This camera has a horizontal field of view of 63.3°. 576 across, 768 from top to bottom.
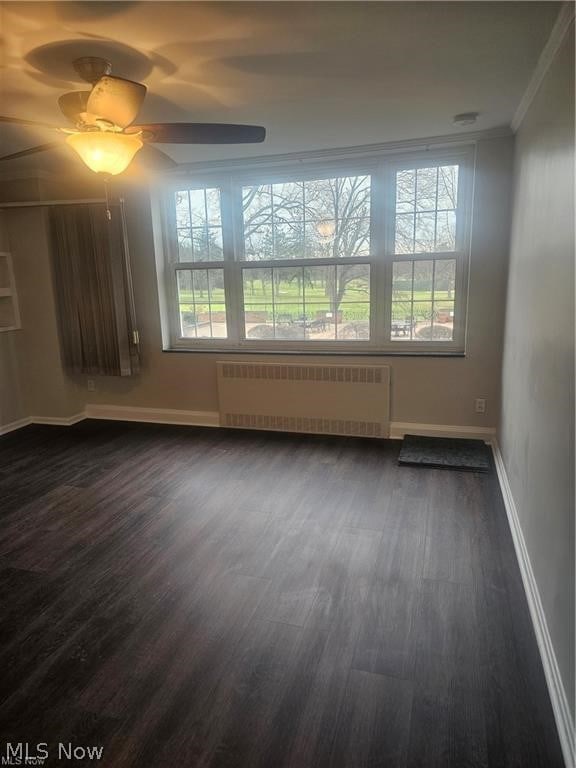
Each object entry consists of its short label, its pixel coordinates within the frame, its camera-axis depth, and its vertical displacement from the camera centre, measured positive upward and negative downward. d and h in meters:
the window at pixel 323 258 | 3.79 +0.27
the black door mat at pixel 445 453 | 3.42 -1.27
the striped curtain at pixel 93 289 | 4.20 +0.05
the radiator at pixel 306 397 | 4.01 -0.94
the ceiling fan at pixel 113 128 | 1.90 +0.72
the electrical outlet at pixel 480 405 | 3.80 -0.95
